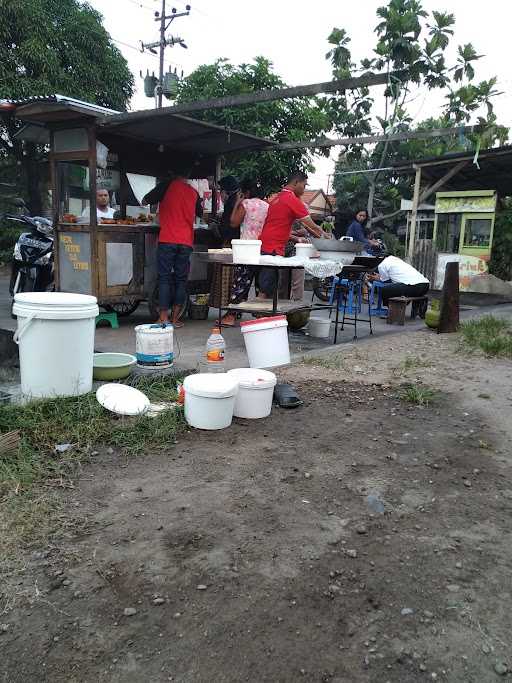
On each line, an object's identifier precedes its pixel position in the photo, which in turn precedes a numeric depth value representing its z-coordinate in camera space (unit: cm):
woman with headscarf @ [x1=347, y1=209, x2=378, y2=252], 1093
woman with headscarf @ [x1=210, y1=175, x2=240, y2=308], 777
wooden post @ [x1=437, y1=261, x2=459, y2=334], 782
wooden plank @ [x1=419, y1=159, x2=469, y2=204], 1335
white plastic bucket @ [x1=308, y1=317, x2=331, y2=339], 729
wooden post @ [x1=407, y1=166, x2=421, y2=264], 1386
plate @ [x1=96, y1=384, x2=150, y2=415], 391
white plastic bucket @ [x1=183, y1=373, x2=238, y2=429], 375
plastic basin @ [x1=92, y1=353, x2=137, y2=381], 459
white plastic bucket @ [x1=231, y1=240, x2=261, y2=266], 620
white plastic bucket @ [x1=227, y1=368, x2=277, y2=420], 406
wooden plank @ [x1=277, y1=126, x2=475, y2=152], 651
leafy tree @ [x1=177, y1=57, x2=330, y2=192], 1495
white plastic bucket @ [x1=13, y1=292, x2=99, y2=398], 390
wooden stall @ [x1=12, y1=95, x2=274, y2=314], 678
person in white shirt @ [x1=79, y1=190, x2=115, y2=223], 761
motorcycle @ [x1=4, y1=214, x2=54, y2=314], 760
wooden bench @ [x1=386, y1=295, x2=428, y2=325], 902
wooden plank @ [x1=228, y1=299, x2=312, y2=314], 617
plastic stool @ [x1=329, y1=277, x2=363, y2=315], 804
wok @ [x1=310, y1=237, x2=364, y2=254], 685
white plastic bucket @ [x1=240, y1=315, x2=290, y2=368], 521
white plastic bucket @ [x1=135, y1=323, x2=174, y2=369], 477
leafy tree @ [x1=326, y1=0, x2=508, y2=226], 1672
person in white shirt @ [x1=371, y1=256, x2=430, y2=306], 924
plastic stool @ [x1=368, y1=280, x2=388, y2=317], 950
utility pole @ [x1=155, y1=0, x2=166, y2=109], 2183
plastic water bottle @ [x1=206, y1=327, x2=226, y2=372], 451
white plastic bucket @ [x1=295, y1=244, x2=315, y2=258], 665
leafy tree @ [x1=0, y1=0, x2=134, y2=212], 1684
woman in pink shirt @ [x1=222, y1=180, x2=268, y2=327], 721
